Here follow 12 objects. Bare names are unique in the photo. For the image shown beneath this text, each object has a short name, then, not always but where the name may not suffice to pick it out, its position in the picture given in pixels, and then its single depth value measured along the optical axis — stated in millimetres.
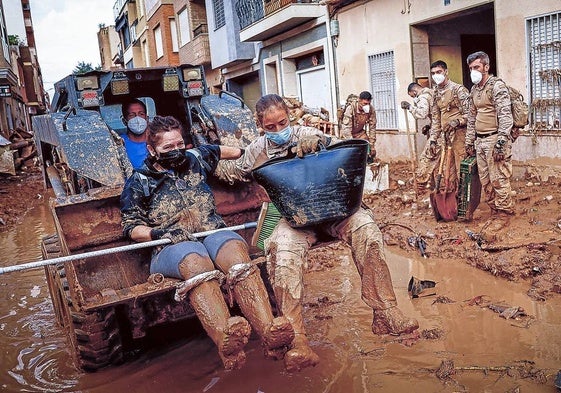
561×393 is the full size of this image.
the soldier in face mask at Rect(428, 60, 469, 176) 6648
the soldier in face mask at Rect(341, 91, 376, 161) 9492
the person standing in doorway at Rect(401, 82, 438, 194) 7047
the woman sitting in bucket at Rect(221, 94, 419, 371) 3018
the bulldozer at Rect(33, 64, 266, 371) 3361
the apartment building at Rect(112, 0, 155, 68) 29231
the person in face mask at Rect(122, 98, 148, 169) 5352
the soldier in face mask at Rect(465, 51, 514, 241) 5883
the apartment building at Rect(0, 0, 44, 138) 20578
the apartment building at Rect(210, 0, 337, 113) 13922
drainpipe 13203
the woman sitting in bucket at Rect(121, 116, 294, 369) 2748
